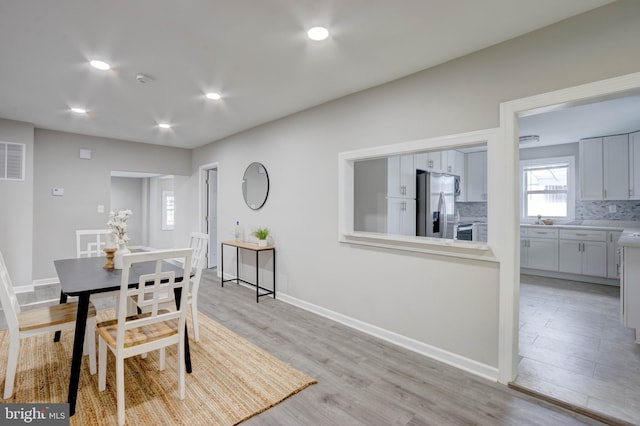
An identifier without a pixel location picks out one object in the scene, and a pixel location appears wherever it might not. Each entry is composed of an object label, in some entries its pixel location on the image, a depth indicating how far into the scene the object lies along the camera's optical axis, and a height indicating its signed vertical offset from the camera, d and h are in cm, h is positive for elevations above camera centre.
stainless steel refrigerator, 435 +9
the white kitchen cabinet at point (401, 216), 391 -4
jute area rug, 187 -122
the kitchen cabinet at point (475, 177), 622 +73
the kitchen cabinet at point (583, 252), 483 -63
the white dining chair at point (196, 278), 281 -60
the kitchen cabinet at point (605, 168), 489 +74
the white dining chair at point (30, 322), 195 -75
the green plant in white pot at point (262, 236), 431 -33
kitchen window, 567 +49
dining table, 188 -48
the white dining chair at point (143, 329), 177 -78
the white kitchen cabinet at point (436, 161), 464 +80
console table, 410 -61
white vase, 254 -38
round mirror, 447 +40
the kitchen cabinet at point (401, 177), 391 +47
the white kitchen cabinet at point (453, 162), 513 +91
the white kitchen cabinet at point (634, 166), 474 +73
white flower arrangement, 261 -12
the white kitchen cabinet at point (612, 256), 467 -65
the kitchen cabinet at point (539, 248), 531 -62
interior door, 612 -8
